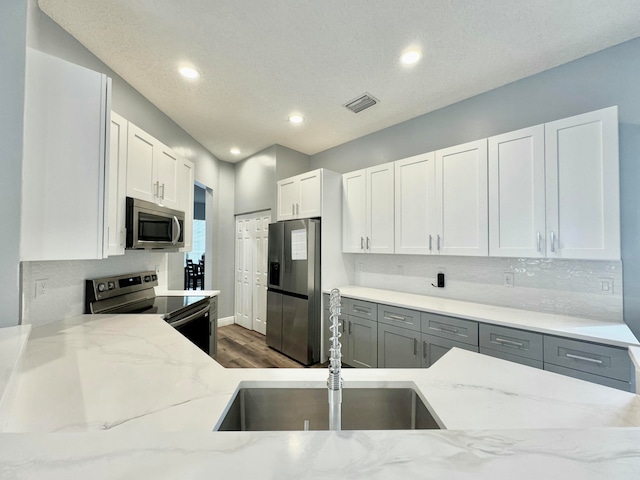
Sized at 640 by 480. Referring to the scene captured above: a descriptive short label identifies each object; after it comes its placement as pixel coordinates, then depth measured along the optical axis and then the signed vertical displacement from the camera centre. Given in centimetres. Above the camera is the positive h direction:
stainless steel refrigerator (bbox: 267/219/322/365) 310 -51
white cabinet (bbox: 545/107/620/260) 172 +43
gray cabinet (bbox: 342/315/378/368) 265 -99
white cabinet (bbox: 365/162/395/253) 290 +44
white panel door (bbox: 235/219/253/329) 445 -46
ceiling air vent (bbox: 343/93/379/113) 262 +150
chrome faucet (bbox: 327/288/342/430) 76 -39
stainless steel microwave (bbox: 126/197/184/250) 199 +17
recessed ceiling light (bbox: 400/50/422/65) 199 +149
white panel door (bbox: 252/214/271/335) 418 -41
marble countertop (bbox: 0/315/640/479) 43 -47
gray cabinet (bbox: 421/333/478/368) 213 -83
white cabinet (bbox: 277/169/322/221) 324 +68
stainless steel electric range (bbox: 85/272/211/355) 199 -49
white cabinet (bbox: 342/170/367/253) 316 +45
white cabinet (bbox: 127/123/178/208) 205 +67
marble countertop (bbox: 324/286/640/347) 160 -52
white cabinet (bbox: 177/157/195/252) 276 +57
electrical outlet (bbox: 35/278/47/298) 166 -26
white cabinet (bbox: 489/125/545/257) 200 +43
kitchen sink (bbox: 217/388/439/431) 93 -58
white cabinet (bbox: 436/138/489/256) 227 +44
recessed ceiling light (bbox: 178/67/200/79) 221 +150
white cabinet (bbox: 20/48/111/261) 122 +43
